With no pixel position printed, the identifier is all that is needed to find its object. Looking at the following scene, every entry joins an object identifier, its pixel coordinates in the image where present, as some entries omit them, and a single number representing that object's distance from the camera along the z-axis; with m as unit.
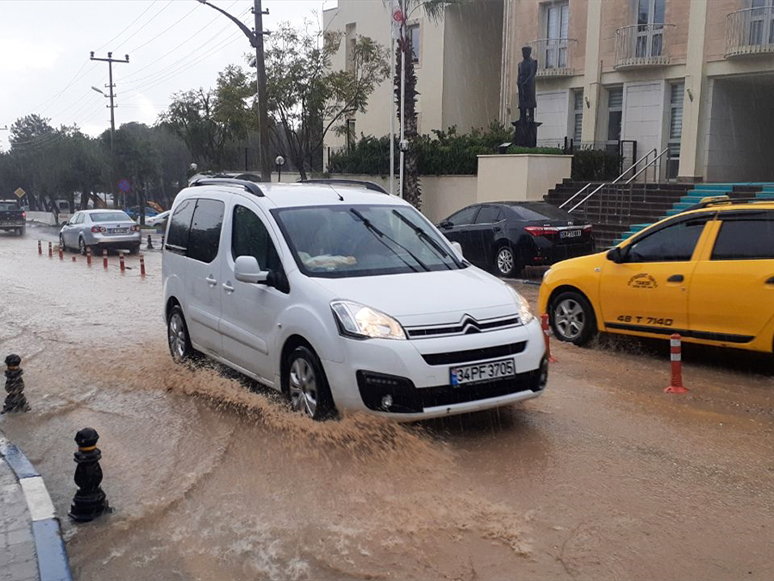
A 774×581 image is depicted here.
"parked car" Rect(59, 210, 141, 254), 26.97
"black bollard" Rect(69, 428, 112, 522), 5.12
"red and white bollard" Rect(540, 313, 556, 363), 8.52
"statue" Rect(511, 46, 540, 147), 26.30
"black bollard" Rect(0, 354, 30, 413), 7.59
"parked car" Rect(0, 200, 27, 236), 43.47
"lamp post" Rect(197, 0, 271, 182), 25.20
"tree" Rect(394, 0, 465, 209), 27.62
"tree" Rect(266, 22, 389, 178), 31.94
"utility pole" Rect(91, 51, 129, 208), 51.56
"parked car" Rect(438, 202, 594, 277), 16.30
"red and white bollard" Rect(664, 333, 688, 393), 7.48
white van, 5.65
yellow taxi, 7.76
